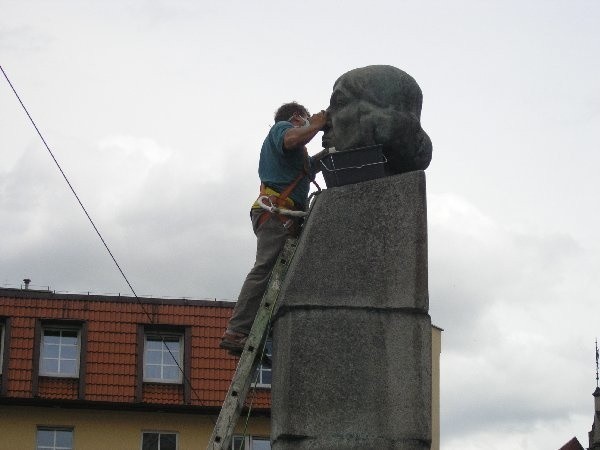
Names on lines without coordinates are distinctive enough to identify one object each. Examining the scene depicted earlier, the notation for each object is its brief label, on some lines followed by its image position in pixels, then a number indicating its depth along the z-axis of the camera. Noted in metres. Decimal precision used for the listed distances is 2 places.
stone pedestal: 7.45
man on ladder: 8.41
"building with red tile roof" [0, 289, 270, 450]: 35.78
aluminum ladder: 7.81
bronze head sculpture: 8.02
